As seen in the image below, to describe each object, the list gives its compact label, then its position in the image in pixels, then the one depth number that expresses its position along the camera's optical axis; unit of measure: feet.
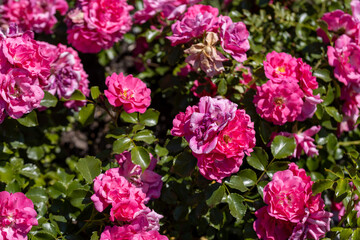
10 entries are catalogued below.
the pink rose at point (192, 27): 3.13
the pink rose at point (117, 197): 2.88
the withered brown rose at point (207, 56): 3.10
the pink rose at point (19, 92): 2.93
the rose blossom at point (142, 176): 3.06
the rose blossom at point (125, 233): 2.88
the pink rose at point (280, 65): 3.15
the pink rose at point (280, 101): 3.09
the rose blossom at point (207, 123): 2.79
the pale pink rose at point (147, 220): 2.92
